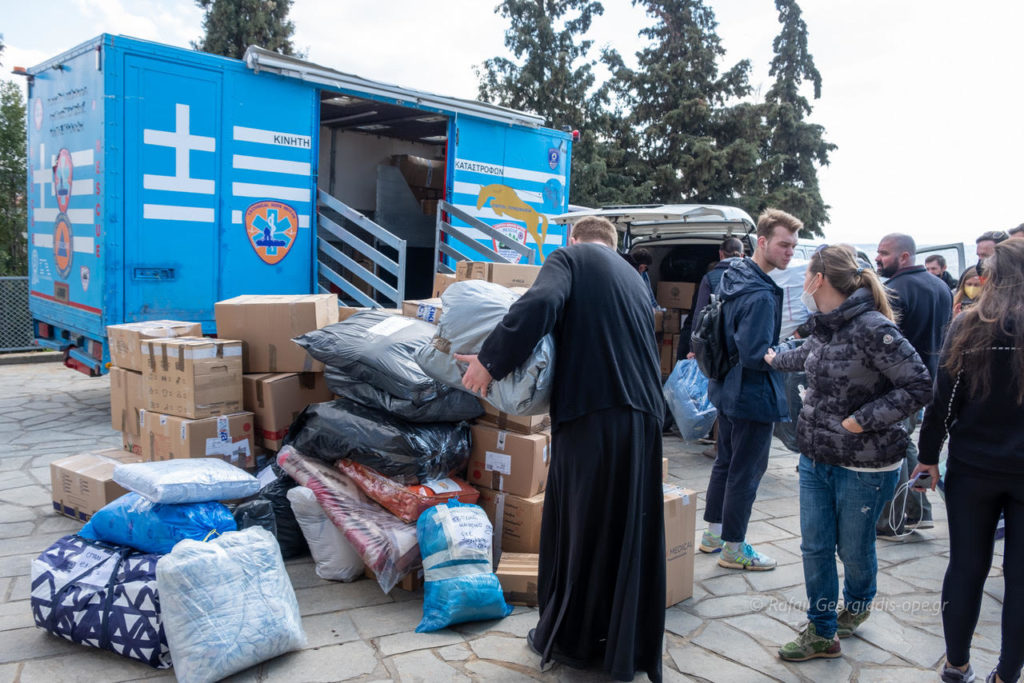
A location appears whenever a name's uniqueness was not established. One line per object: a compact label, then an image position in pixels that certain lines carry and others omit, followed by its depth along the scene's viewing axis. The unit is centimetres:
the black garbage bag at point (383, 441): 347
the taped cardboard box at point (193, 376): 397
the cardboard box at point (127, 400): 451
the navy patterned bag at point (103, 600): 271
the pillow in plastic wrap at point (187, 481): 301
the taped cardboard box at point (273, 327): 421
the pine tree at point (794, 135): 2073
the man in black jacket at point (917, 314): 449
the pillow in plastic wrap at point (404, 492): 342
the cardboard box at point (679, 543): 347
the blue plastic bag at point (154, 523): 295
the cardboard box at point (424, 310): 415
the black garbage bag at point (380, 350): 354
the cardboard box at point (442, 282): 498
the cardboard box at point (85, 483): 395
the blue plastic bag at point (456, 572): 310
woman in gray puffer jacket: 275
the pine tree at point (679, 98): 2017
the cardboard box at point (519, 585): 337
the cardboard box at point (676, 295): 762
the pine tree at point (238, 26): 1838
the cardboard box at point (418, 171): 857
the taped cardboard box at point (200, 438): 392
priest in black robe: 268
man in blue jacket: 366
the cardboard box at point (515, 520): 364
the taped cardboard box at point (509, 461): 367
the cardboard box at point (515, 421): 375
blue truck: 565
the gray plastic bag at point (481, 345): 266
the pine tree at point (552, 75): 1903
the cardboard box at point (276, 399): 414
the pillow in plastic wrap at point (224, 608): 260
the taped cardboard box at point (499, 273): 485
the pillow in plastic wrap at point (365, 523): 331
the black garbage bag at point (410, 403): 356
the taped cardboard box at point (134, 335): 448
